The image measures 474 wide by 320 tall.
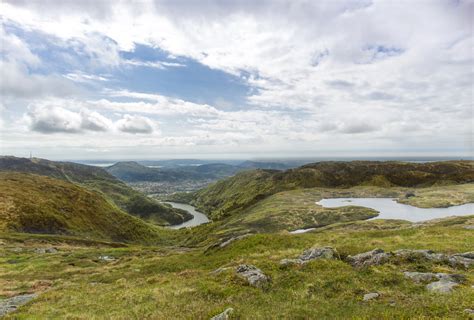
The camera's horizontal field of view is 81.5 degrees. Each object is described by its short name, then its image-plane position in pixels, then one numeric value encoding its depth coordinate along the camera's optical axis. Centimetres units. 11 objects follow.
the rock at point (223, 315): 1293
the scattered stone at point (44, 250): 6128
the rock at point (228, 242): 4363
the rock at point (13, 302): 2217
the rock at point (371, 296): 1509
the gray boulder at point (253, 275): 2016
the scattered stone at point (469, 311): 1099
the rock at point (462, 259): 2008
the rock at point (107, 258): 5361
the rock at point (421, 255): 2092
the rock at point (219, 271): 2625
